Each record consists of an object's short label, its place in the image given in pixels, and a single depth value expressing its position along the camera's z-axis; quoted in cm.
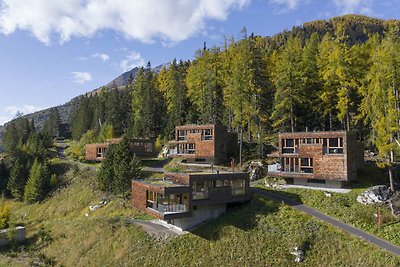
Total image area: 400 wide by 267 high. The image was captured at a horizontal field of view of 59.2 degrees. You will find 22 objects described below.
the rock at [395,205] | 2948
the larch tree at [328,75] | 4553
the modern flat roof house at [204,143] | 5209
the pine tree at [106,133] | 7962
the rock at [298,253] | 2640
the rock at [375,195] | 3159
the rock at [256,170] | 4566
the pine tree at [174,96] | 7050
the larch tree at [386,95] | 3275
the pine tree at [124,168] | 4769
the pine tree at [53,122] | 12792
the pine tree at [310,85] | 5022
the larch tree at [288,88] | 4831
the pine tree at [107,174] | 5116
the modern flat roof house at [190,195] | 3177
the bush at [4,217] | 4831
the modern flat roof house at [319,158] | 3588
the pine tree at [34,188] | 6338
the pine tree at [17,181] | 6822
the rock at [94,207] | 4959
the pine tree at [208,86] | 6188
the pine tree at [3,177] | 7362
